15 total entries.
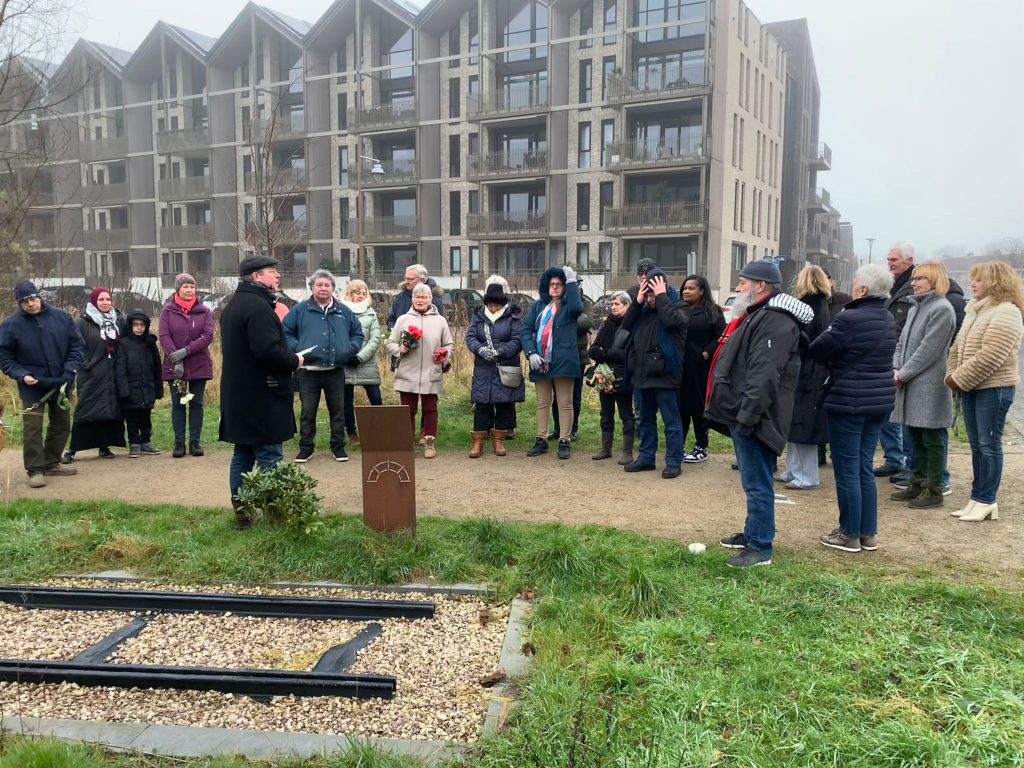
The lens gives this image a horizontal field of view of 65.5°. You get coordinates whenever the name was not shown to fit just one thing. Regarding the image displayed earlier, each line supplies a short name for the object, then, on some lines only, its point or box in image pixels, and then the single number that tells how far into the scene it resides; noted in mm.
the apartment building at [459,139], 38844
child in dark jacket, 9375
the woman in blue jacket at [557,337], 8961
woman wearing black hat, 9047
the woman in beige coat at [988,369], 6301
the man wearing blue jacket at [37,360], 8203
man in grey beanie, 5383
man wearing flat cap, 6273
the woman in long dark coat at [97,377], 9203
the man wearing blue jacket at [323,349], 8906
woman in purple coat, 9359
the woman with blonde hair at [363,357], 9484
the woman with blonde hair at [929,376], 6891
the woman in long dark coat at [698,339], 8578
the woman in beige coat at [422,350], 9055
